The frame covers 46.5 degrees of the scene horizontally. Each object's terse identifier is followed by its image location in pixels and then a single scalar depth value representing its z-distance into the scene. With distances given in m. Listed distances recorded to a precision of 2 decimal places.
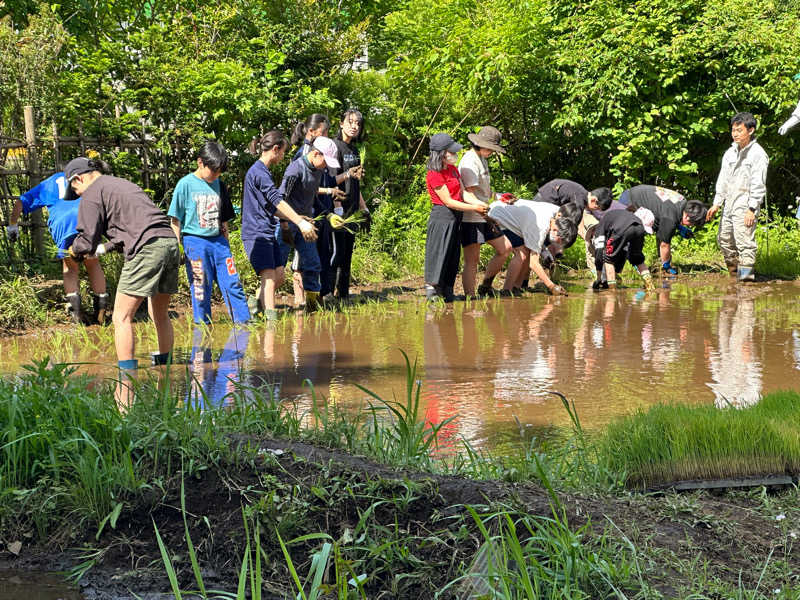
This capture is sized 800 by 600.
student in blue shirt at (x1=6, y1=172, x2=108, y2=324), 9.55
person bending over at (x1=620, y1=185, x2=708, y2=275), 12.85
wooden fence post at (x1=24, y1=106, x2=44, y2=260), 10.59
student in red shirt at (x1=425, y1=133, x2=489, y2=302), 10.70
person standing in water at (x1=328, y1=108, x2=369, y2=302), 10.71
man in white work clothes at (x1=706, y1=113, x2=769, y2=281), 12.23
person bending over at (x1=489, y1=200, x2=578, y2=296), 11.25
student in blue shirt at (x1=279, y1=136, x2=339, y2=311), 9.66
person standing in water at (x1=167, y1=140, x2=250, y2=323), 8.38
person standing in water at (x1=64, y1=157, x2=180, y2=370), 6.67
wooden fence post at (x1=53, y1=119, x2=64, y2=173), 10.86
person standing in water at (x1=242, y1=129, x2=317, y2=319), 9.30
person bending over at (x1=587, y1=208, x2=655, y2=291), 11.82
